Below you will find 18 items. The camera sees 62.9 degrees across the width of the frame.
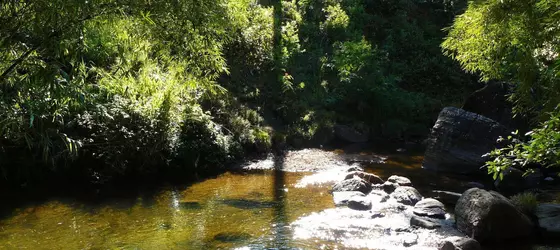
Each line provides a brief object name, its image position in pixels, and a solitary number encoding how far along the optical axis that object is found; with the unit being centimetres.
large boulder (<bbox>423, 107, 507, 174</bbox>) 1079
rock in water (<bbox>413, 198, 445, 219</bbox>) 757
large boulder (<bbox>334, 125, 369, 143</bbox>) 1398
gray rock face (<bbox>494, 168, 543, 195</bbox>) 973
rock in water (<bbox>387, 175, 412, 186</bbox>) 936
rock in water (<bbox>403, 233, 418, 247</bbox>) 640
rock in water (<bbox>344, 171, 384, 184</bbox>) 962
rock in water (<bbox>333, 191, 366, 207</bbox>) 824
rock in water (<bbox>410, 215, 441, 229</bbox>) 707
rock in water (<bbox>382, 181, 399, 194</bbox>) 906
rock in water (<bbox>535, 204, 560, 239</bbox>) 679
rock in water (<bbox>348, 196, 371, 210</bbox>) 800
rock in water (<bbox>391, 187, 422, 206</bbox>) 831
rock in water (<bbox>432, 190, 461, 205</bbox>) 855
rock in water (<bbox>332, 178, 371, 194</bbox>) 889
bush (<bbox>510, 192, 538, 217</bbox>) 735
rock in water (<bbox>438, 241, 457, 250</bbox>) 602
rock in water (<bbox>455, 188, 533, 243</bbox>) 662
